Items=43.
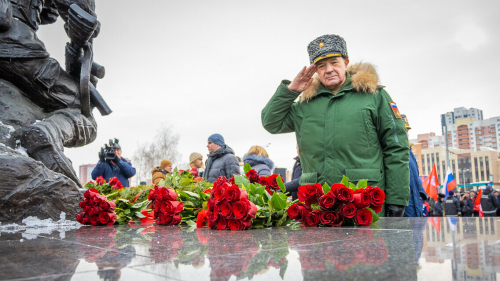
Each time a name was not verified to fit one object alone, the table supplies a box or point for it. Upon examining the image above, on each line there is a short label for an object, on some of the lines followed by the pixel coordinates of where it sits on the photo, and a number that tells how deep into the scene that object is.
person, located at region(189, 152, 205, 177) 7.12
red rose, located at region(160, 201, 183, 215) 2.77
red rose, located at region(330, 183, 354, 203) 2.25
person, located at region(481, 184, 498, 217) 11.77
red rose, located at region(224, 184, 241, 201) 2.23
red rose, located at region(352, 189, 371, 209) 2.26
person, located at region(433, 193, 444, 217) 12.32
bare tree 32.34
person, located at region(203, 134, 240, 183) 5.69
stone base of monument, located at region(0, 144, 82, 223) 2.82
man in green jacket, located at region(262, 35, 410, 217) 2.88
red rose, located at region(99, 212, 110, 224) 2.88
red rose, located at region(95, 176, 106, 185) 4.37
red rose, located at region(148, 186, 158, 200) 2.90
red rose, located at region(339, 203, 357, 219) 2.32
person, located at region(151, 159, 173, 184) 6.65
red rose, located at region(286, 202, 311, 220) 2.46
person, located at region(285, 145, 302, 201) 4.95
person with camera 6.23
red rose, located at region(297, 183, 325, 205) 2.36
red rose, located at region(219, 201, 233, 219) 2.27
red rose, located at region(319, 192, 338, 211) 2.29
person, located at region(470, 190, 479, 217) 13.70
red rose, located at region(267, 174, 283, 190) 2.94
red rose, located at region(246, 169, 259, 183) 3.04
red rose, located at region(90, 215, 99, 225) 2.90
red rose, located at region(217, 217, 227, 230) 2.36
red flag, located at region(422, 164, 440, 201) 13.26
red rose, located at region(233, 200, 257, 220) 2.24
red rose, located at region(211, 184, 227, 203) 2.28
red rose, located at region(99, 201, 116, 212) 2.90
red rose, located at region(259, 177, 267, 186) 2.96
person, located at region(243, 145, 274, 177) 5.74
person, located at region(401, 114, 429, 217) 4.16
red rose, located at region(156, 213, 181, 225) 2.80
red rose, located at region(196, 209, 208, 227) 2.59
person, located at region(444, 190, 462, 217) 12.34
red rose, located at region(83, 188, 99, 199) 2.93
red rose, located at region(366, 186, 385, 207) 2.25
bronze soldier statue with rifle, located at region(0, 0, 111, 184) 3.64
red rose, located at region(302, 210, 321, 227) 2.41
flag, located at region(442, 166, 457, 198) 15.52
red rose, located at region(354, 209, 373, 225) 2.35
